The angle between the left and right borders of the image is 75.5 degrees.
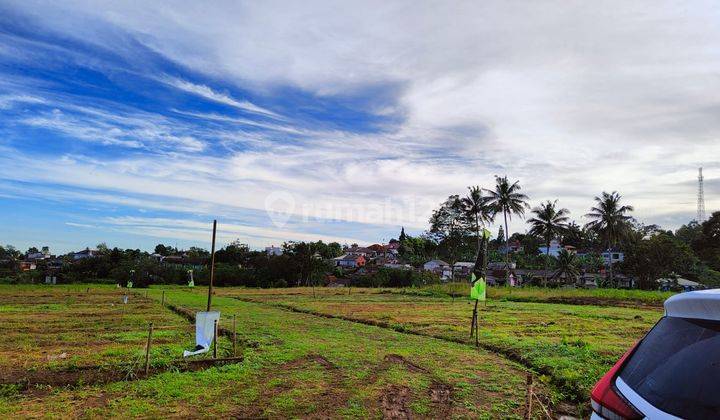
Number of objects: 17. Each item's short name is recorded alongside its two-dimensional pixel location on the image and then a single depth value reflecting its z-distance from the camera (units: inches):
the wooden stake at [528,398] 245.9
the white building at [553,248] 4059.1
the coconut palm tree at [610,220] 2239.2
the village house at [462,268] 3449.8
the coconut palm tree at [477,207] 2384.4
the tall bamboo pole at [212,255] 517.7
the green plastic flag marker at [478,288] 614.9
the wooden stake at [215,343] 461.5
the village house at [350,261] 4302.2
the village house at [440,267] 3587.6
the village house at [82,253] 4475.9
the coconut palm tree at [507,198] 2219.5
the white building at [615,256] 3507.9
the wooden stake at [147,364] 403.7
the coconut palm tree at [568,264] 2544.3
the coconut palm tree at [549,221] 2341.3
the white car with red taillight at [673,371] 78.0
